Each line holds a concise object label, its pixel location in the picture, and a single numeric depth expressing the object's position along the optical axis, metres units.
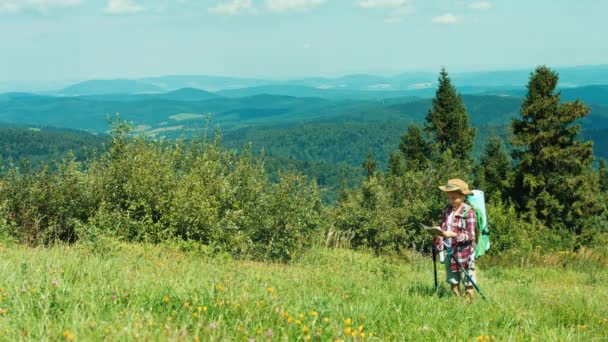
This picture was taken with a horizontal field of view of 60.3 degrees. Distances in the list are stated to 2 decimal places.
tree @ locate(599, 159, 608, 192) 78.12
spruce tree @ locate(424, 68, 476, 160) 55.44
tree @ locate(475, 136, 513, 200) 41.38
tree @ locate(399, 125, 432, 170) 56.31
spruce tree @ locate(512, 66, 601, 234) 38.34
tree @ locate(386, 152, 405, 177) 60.72
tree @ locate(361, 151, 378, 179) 65.78
